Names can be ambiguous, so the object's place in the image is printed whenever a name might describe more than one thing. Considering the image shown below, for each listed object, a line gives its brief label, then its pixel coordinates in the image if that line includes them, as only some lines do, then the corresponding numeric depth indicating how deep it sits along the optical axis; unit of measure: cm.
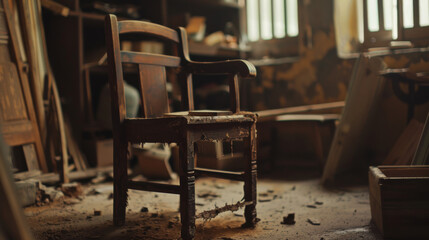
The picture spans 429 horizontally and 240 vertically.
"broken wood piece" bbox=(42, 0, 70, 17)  336
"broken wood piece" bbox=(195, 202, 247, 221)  192
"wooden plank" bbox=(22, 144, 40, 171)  306
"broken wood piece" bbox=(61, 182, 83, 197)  303
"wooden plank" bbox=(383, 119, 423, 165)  304
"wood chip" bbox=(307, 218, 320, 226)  223
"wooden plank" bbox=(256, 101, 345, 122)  413
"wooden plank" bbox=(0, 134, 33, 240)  94
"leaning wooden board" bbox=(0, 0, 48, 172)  294
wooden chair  184
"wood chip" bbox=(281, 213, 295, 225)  224
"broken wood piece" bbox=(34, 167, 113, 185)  312
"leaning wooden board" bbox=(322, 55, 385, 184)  317
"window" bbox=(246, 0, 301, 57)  480
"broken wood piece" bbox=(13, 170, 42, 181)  294
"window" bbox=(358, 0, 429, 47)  344
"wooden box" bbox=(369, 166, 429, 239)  179
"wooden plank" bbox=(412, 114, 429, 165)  229
